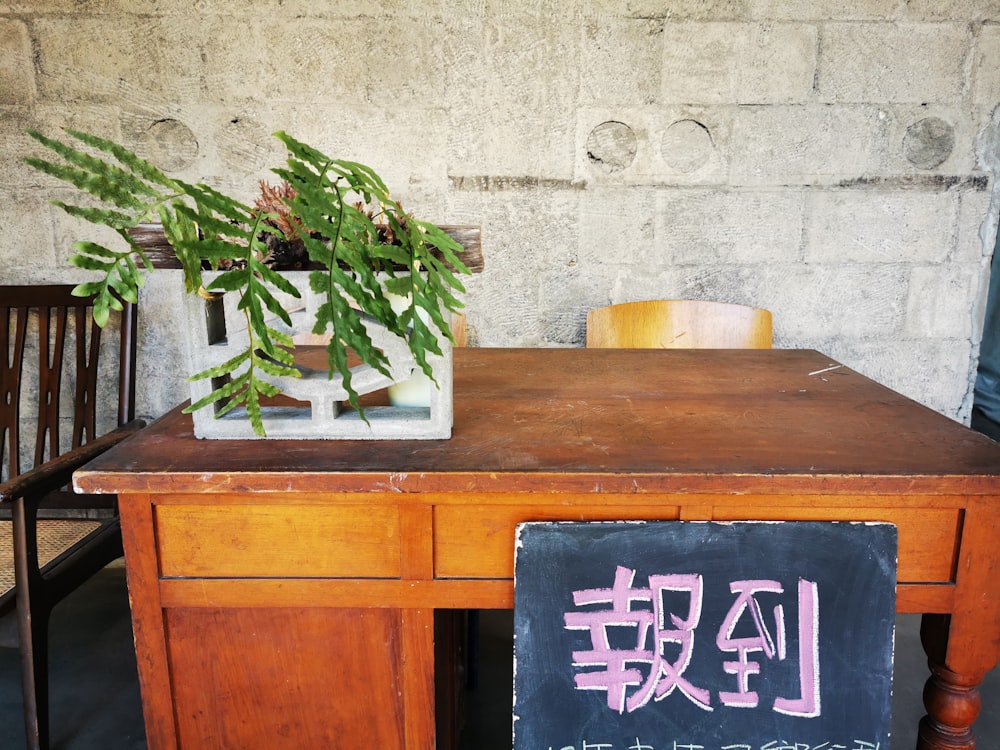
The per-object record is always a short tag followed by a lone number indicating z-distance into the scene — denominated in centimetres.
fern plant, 79
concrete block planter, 91
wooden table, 86
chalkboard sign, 91
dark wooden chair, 124
